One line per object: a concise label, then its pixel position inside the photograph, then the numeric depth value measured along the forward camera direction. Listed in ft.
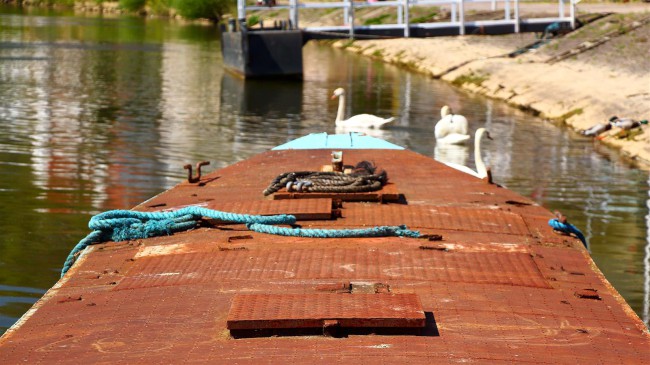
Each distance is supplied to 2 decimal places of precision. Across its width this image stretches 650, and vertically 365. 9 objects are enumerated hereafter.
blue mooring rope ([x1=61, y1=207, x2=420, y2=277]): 27.04
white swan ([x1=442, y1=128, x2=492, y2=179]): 46.56
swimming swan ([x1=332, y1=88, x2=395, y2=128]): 77.05
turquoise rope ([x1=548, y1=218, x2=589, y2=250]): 29.58
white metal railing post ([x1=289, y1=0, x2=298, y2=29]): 117.91
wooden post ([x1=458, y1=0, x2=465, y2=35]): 120.16
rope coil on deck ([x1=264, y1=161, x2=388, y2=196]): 31.37
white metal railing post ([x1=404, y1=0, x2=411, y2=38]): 116.51
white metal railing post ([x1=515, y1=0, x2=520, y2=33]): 119.34
